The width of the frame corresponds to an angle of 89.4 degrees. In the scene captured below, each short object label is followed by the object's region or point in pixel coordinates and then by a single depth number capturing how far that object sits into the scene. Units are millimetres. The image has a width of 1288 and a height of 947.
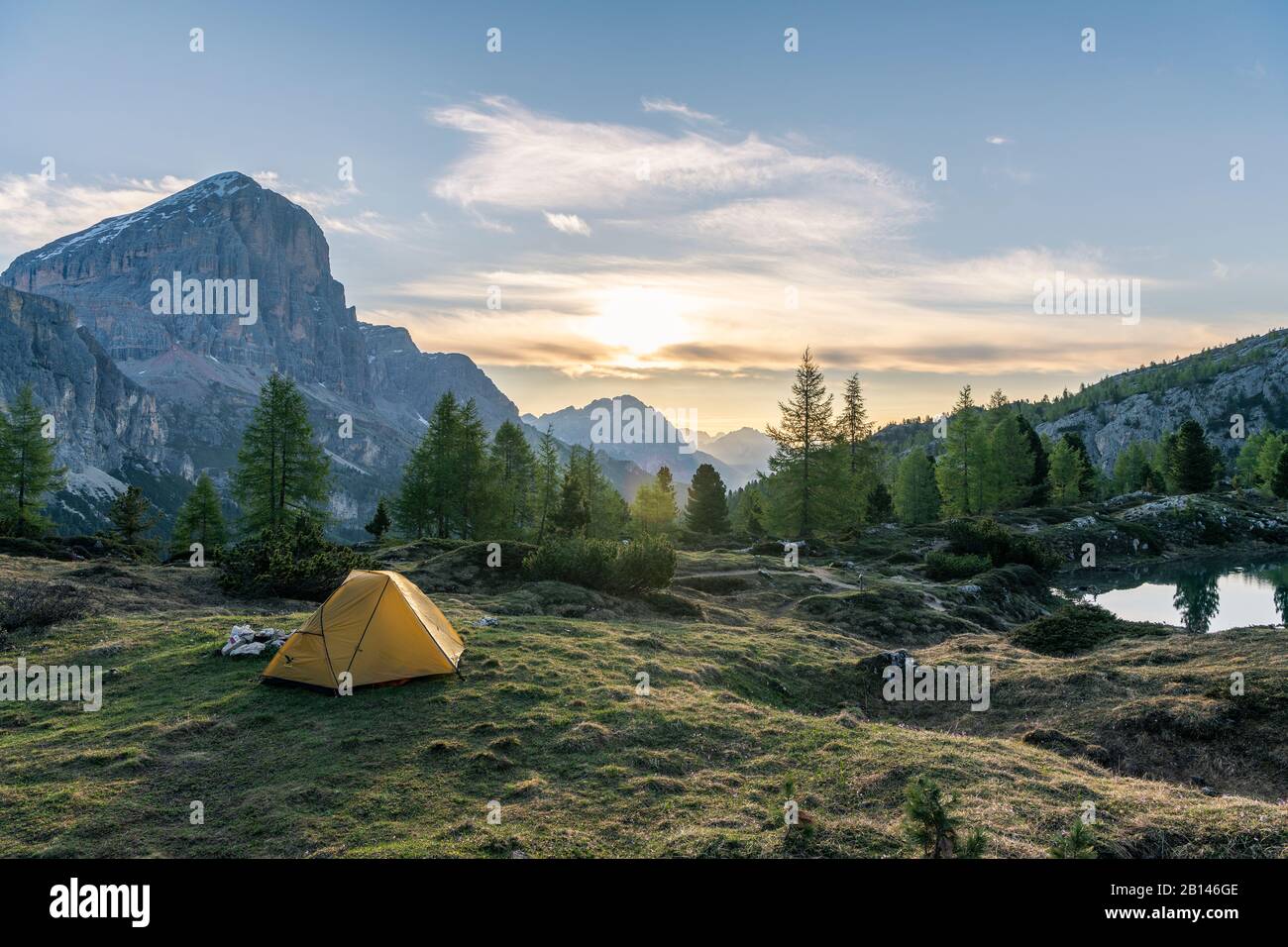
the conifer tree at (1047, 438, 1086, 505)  90062
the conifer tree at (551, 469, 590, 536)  48094
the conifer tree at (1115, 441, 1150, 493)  106400
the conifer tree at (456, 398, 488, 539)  53156
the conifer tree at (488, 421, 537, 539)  55156
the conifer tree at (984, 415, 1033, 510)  73000
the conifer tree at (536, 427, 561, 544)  57291
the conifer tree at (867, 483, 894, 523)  83625
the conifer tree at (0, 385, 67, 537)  53438
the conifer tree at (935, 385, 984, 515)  71500
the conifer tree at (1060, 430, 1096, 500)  96062
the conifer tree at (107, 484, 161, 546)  52625
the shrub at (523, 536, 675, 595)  29297
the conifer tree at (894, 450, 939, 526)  83875
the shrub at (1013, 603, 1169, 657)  23938
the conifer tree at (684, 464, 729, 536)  76938
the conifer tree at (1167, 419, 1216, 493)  86375
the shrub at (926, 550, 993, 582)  40562
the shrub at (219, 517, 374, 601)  24984
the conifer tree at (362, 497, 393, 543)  60819
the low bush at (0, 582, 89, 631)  18797
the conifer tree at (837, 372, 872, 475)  83812
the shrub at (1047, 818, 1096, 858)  7293
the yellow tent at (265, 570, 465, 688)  15000
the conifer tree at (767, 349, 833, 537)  58219
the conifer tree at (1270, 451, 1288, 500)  79938
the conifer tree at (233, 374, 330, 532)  45688
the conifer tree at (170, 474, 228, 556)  63875
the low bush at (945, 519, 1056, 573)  45375
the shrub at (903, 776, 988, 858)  7605
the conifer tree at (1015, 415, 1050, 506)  82250
